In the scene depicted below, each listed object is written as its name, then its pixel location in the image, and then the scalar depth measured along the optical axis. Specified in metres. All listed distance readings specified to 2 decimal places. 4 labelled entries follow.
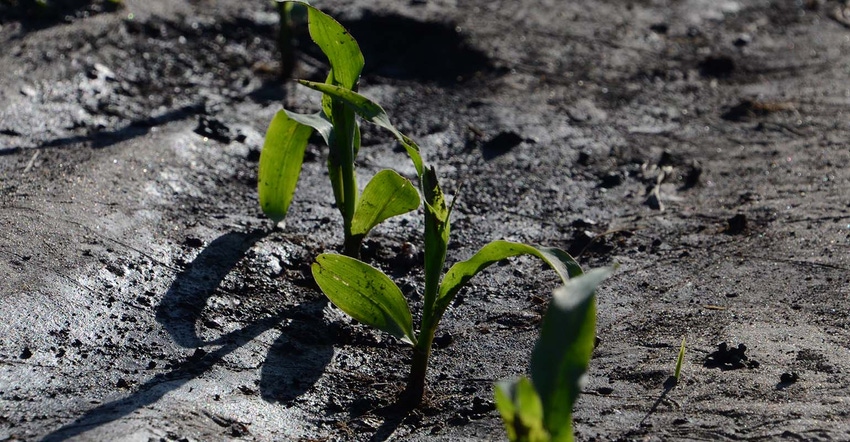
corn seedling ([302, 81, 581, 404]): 4.25
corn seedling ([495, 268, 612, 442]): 3.05
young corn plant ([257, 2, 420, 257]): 4.93
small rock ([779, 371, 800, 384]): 4.44
